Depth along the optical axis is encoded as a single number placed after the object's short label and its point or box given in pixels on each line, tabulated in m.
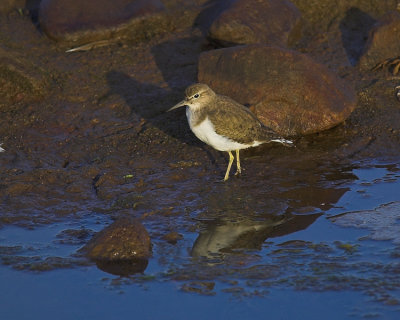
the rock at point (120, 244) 13.57
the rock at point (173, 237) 14.46
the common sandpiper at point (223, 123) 16.91
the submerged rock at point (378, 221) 14.44
